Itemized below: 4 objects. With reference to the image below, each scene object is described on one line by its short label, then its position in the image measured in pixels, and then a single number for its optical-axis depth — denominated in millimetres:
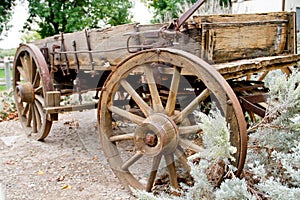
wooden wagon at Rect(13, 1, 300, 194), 2250
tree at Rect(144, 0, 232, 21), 9620
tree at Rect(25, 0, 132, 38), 11623
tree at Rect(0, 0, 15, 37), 12720
